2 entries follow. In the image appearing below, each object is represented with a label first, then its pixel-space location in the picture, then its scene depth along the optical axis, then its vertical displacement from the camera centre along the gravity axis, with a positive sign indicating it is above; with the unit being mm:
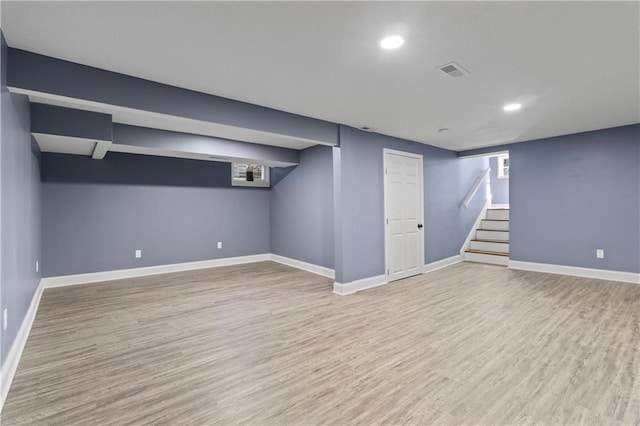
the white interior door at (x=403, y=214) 5012 -78
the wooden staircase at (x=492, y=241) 6339 -713
